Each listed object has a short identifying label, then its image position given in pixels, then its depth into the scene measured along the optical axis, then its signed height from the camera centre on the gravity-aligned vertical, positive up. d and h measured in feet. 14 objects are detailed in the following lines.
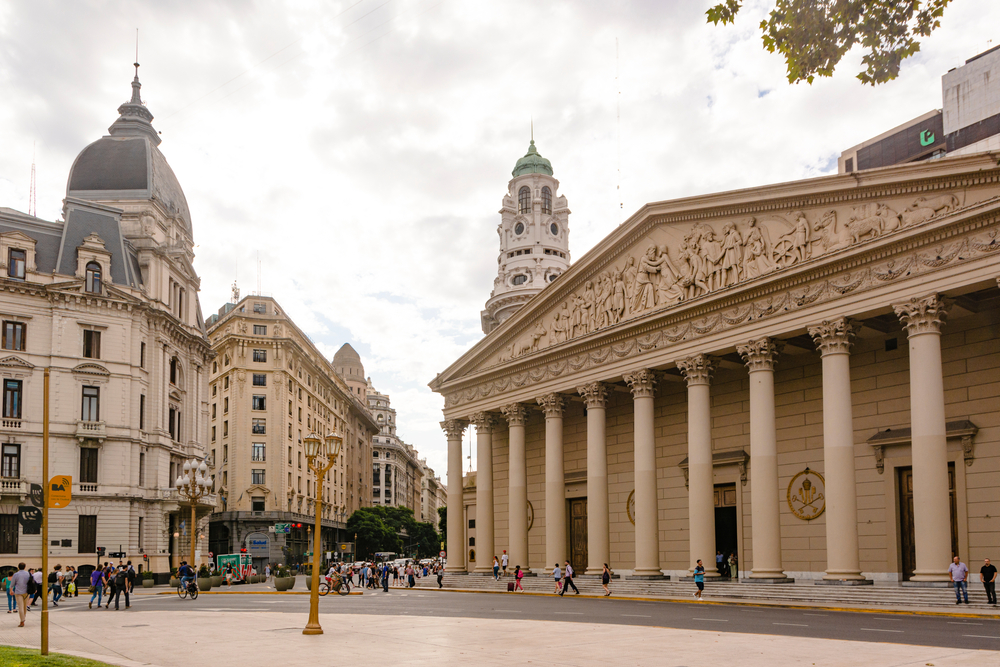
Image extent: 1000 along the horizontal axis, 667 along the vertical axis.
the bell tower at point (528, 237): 402.93 +95.88
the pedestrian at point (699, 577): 102.78 -15.77
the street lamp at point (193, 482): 143.43 -5.96
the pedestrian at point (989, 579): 77.91 -12.56
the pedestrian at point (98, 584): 112.68 -17.42
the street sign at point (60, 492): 55.83 -2.79
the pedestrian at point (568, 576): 120.37 -18.19
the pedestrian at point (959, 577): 79.15 -12.51
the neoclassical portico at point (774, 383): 90.84 +7.77
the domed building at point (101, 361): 175.42 +17.95
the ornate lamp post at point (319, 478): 64.23 -2.60
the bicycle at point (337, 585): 142.48 -22.70
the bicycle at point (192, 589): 129.70 -21.01
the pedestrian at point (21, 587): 78.84 -12.63
